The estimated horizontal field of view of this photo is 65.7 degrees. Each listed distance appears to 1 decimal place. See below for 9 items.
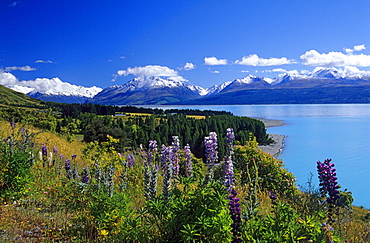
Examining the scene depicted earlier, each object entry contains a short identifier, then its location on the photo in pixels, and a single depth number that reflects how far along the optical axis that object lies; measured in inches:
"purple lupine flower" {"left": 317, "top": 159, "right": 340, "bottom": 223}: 218.8
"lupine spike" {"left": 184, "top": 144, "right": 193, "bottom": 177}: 366.0
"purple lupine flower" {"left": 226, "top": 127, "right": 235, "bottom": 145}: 272.4
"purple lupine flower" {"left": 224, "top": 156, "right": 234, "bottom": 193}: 177.7
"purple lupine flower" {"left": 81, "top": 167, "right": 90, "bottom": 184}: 289.0
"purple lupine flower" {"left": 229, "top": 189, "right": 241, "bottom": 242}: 158.9
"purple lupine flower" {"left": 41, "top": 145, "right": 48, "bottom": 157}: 416.5
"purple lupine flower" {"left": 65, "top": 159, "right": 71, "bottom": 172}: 356.9
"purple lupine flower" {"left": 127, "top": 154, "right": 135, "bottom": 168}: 439.2
